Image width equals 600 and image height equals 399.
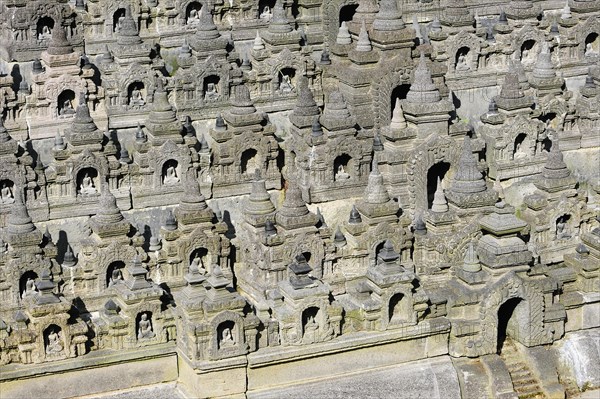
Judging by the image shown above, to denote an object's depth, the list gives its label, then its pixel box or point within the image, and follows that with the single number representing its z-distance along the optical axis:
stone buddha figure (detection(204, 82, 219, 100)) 49.09
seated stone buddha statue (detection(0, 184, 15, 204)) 45.66
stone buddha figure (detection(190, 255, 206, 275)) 45.14
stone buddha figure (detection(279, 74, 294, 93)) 50.12
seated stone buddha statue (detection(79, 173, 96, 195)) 46.28
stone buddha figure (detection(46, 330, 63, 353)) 40.56
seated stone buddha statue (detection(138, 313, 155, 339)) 41.38
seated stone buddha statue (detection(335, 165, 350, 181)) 47.75
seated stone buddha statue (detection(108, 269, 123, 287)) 44.59
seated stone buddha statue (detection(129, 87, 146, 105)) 48.62
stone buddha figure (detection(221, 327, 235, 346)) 40.50
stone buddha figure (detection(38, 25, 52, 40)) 49.97
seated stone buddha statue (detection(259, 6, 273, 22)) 52.09
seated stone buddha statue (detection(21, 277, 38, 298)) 43.72
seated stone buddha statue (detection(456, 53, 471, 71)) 52.31
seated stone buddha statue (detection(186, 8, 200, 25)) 51.38
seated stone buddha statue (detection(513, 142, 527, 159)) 49.84
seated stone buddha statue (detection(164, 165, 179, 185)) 47.00
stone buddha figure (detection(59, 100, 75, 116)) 47.97
